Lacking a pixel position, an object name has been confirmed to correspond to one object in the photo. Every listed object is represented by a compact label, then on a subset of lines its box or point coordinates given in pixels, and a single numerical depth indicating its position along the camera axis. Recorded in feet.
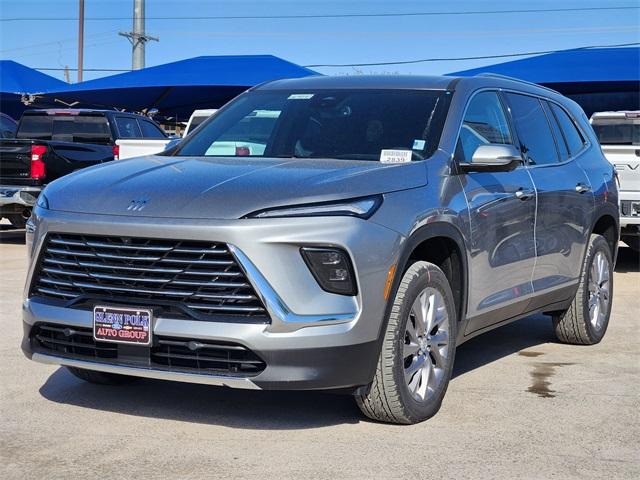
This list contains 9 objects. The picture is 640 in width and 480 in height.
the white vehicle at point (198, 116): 49.57
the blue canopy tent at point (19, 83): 85.10
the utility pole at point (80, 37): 151.43
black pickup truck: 42.60
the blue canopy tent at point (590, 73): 66.49
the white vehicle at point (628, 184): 36.78
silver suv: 13.94
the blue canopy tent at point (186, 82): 73.56
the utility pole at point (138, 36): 109.50
